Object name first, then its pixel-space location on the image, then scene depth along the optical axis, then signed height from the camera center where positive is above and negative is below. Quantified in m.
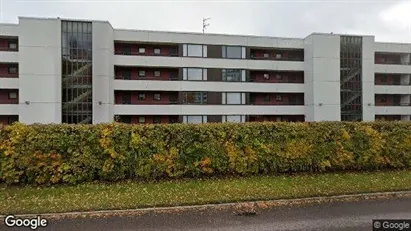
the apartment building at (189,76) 27.08 +4.34
